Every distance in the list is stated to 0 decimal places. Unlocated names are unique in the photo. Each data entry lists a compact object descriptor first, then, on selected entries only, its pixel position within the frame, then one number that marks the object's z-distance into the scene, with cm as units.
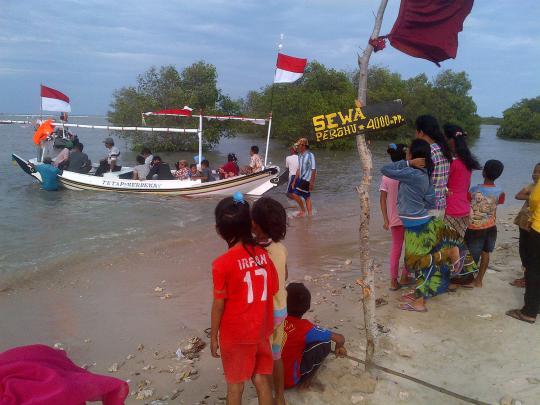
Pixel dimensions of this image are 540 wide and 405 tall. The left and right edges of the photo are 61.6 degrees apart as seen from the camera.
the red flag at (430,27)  320
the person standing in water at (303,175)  1016
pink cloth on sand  158
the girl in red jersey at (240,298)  267
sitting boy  327
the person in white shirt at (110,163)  1465
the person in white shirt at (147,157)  1403
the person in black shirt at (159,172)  1372
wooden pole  321
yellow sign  317
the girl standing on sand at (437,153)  450
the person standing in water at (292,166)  1060
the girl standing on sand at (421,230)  430
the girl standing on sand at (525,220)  439
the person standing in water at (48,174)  1417
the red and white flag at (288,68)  1135
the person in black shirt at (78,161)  1461
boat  1312
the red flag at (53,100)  1299
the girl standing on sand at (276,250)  286
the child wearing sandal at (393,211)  506
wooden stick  309
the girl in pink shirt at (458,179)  490
